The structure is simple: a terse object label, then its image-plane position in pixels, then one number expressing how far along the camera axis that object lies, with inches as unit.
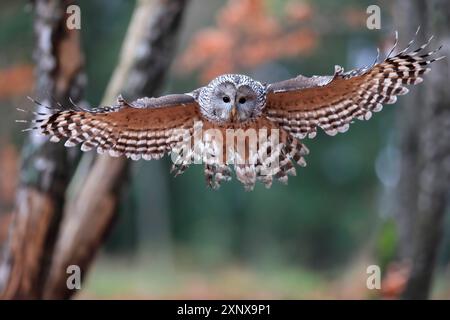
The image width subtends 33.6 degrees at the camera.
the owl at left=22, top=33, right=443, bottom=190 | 109.3
